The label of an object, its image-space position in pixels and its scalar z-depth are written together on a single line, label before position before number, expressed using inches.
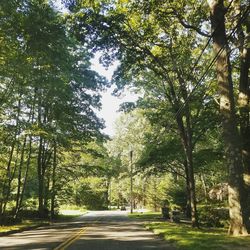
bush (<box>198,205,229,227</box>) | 638.0
